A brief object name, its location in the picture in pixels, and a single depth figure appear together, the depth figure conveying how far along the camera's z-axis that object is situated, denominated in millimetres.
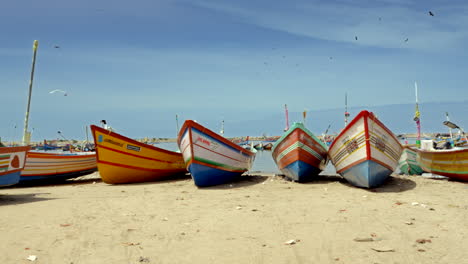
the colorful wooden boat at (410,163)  18423
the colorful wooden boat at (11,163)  9169
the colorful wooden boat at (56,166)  13500
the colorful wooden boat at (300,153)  11664
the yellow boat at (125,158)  12773
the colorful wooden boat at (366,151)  9719
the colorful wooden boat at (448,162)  11752
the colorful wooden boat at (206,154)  11312
